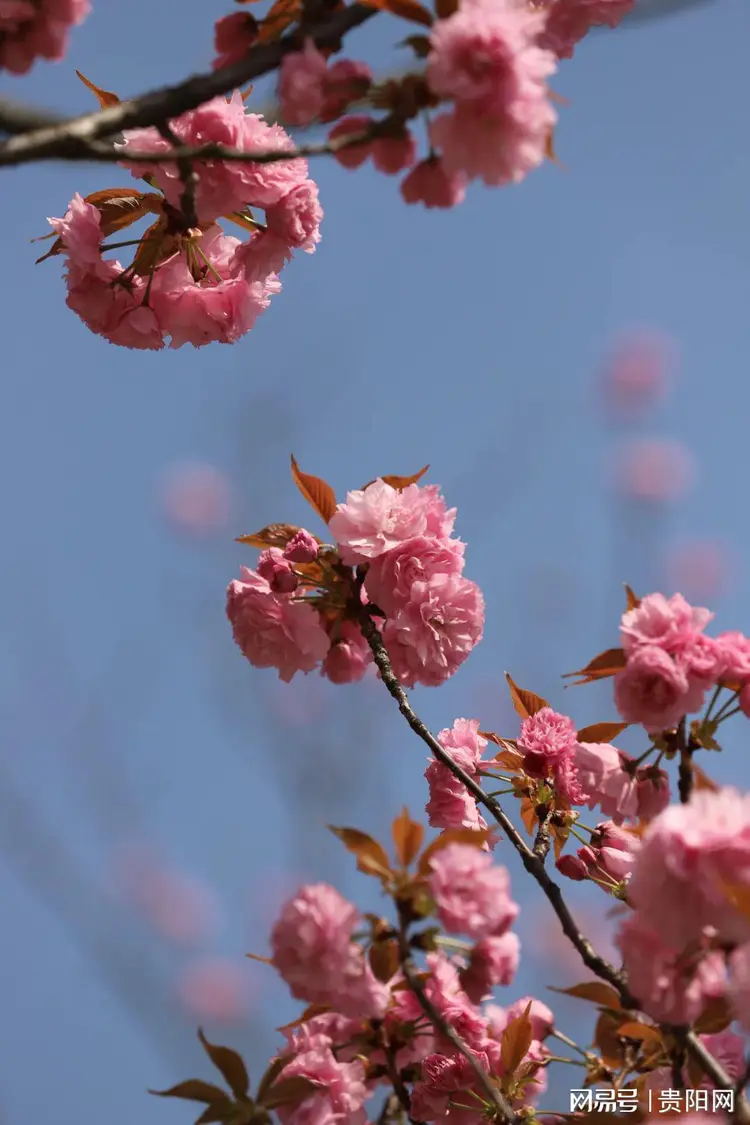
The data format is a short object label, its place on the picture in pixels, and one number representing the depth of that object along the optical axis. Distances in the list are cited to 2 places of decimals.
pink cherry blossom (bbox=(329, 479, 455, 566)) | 2.64
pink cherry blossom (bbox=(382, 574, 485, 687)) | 2.65
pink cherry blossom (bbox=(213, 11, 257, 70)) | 2.55
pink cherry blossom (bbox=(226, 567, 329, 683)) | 2.65
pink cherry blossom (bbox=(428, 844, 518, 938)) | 2.51
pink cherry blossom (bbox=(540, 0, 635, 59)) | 2.60
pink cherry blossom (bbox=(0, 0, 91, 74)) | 2.54
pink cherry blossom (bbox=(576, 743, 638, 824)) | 2.59
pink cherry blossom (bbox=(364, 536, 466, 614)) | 2.64
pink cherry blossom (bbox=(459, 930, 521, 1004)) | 2.53
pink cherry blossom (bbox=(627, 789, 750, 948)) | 2.48
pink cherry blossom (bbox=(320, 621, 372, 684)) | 2.67
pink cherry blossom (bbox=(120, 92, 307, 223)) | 2.62
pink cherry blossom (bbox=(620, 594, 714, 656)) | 2.55
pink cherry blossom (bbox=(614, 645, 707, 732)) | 2.54
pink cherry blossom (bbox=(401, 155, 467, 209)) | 2.55
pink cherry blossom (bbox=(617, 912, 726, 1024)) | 2.49
